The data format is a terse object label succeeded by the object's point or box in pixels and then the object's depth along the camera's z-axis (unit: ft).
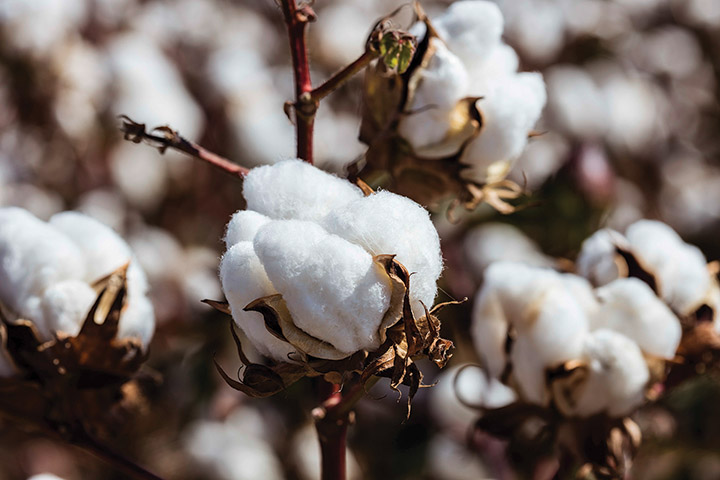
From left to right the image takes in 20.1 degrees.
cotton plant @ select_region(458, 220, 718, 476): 2.80
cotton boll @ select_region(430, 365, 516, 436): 3.85
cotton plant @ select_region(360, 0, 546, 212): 2.69
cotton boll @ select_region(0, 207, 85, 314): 2.74
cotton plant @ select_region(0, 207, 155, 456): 2.72
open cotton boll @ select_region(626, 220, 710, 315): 2.91
